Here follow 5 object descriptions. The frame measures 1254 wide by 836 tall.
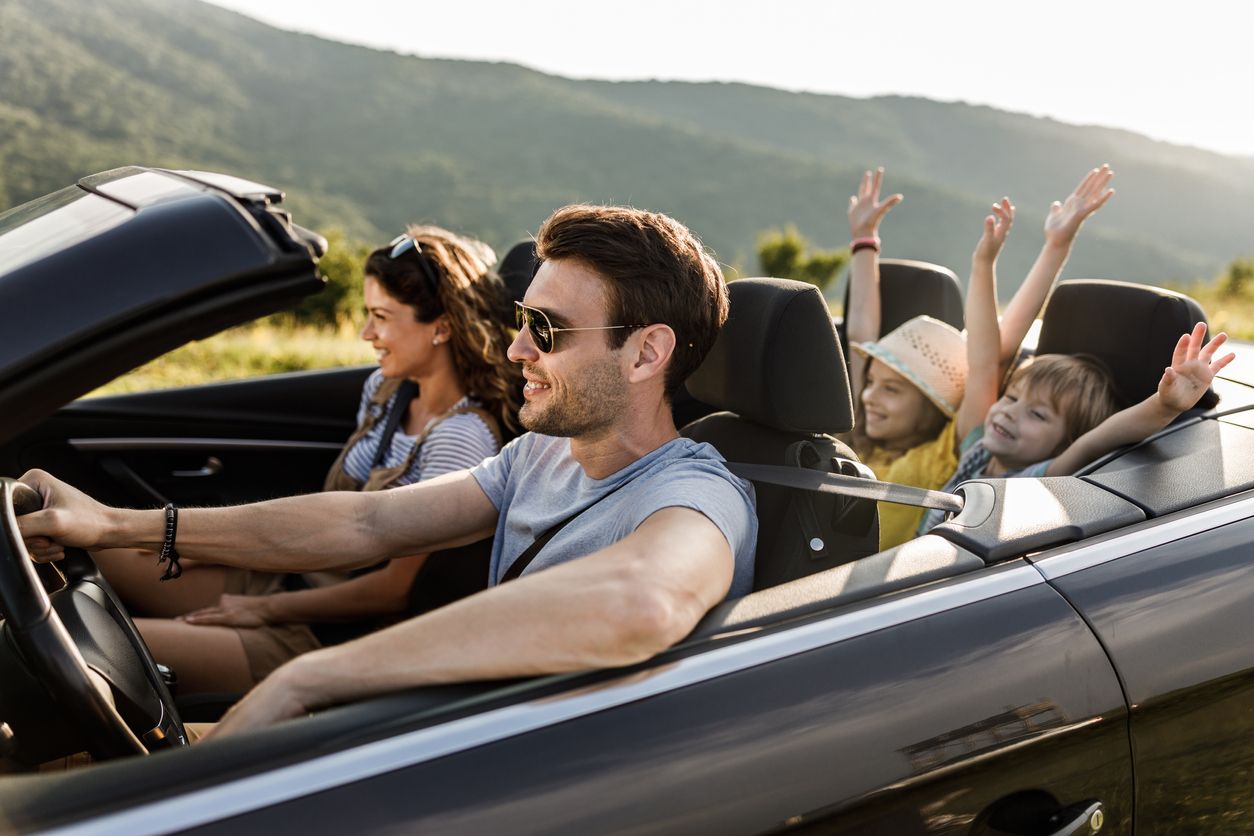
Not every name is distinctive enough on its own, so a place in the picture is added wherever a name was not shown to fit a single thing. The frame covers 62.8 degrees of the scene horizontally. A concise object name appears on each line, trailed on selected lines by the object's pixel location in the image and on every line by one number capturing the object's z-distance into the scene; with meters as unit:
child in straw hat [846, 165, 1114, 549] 2.93
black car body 1.16
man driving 1.37
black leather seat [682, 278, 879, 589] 1.95
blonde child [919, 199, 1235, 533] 2.16
